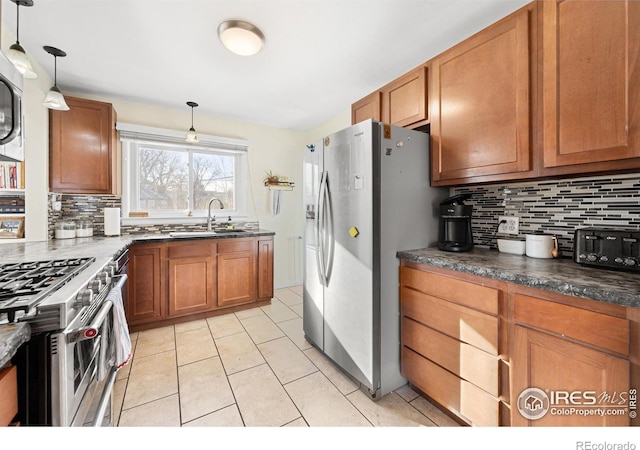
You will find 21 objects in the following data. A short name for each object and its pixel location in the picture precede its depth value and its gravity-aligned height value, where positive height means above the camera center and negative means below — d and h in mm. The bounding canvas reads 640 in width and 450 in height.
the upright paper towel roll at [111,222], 2664 +17
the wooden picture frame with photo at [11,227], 2146 -27
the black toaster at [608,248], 1139 -117
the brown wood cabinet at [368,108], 2221 +1043
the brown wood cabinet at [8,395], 638 -440
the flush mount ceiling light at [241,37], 1681 +1245
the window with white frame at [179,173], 2988 +636
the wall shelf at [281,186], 3746 +553
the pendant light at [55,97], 1901 +932
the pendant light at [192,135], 2893 +985
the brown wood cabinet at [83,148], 2398 +725
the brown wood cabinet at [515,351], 933 -570
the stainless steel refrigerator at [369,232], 1629 -59
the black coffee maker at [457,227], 1683 -25
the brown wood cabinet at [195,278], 2520 -590
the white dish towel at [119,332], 1262 -535
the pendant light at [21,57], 1452 +934
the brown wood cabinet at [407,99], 1883 +956
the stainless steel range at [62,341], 763 -389
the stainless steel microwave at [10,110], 996 +451
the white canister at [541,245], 1488 -128
